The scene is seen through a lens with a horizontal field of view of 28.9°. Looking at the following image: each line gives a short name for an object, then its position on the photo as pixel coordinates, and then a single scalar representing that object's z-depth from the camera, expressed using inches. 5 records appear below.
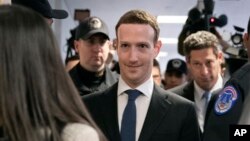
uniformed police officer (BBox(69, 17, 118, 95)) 100.9
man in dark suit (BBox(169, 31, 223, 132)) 99.8
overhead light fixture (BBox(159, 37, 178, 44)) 462.9
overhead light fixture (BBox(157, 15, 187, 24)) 371.9
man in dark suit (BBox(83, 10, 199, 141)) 68.8
